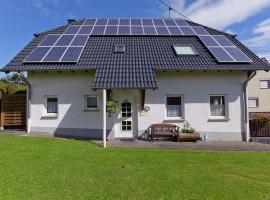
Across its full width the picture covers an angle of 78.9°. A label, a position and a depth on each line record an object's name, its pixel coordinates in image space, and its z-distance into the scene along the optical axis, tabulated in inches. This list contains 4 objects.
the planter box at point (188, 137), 319.2
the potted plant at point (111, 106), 308.6
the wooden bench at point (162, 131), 325.8
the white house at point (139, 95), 338.0
